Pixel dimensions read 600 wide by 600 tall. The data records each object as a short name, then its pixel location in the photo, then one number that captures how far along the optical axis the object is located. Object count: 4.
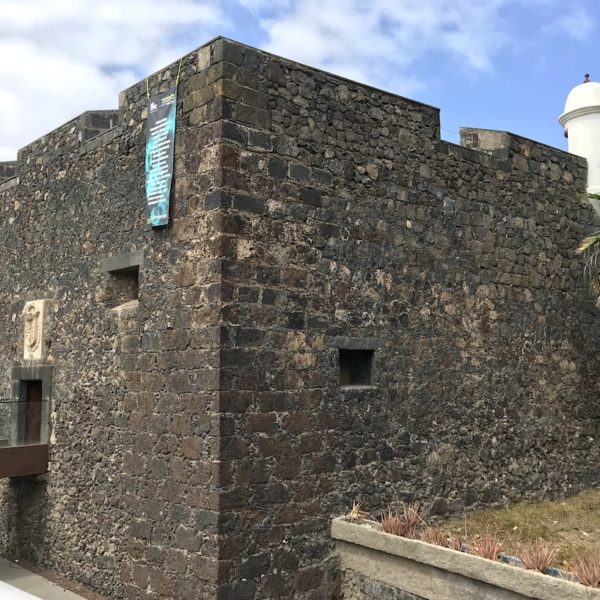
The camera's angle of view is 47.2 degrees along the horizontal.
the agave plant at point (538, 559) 5.34
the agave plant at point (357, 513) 6.59
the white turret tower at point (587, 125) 10.23
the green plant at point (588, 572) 5.04
